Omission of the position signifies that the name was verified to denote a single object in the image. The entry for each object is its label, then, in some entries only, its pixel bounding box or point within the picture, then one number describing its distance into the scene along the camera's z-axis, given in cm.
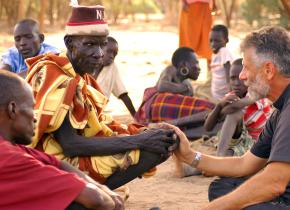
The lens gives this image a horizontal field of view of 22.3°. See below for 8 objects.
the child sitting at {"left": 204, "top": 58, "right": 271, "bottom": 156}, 603
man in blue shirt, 633
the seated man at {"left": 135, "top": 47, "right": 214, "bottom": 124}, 748
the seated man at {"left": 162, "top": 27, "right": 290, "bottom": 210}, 347
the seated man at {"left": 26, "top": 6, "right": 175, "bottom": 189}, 414
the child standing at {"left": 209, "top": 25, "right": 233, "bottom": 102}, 805
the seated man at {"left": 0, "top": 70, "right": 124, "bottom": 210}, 288
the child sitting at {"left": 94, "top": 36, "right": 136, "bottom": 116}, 736
